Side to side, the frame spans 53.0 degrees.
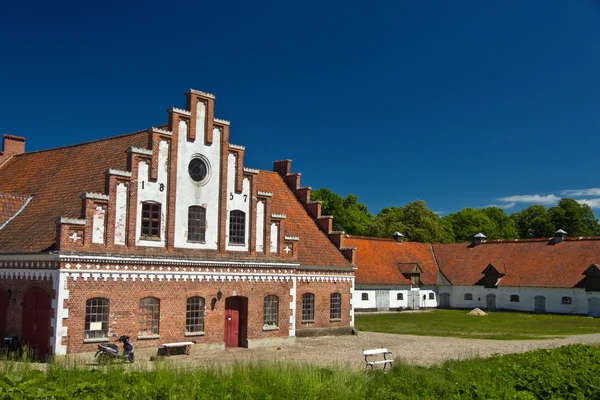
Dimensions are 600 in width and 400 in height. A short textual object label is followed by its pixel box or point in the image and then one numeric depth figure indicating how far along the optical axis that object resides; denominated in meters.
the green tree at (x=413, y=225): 78.56
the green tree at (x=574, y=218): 90.62
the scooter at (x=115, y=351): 21.77
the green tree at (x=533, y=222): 93.50
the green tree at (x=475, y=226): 93.88
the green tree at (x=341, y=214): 86.44
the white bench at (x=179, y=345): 24.44
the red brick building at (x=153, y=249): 22.69
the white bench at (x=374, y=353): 21.16
